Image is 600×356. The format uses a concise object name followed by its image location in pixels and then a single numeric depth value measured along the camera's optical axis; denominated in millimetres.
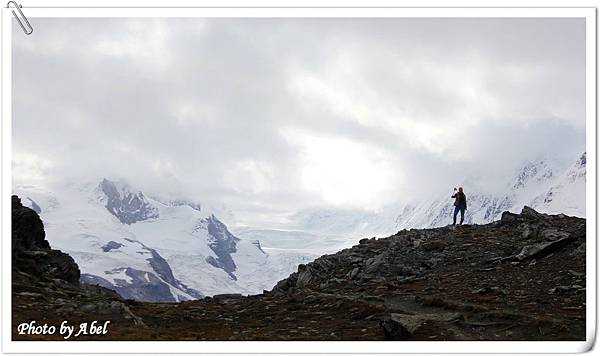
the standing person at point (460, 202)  34062
